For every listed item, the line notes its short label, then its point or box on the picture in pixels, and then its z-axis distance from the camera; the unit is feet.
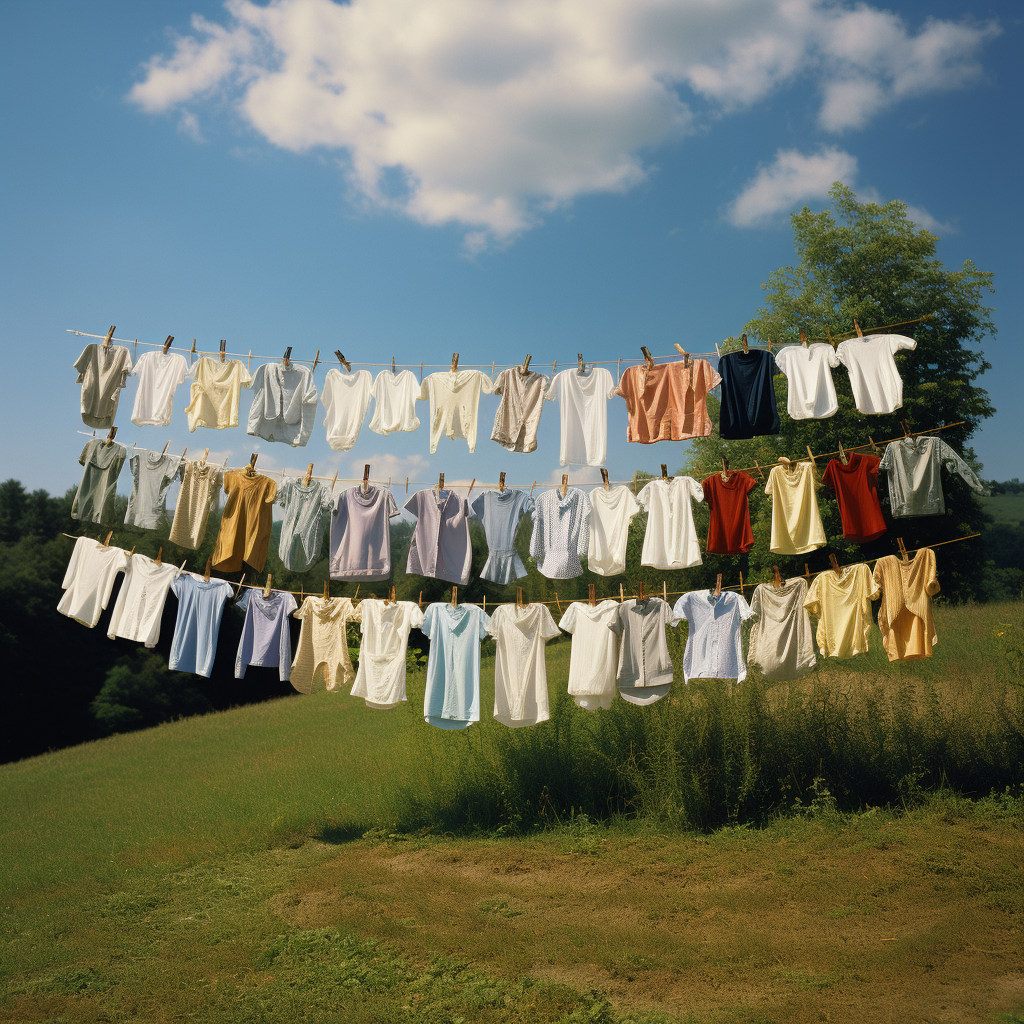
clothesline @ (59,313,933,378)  27.96
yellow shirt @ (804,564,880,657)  28.09
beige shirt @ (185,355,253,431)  31.73
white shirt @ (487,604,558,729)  30.73
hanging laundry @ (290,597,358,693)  32.76
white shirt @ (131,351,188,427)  31.50
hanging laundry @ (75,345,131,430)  31.22
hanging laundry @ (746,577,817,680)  29.17
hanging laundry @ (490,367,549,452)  30.78
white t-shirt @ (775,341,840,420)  27.71
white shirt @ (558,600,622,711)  30.17
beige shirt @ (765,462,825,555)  27.91
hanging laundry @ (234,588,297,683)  32.45
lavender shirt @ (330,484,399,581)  30.35
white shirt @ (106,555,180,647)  32.22
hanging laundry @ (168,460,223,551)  31.65
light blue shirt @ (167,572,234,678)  32.50
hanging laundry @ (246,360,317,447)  31.58
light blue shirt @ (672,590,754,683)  29.07
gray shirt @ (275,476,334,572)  30.94
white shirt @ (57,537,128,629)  32.81
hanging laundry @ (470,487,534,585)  30.09
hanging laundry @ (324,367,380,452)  31.78
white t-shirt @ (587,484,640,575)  29.53
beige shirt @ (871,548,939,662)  27.04
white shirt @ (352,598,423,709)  31.32
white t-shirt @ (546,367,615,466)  30.19
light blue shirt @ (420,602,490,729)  31.01
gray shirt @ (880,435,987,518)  26.55
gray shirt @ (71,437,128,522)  31.53
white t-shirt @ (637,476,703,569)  28.50
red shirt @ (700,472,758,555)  28.96
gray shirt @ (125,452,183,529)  31.65
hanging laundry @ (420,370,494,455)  31.35
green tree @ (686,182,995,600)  72.33
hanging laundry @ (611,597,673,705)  30.25
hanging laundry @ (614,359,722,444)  28.71
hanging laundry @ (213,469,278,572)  31.14
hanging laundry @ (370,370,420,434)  31.73
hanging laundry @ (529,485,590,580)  29.71
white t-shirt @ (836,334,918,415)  27.09
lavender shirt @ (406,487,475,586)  30.48
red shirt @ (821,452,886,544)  27.71
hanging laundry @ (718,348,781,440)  28.07
